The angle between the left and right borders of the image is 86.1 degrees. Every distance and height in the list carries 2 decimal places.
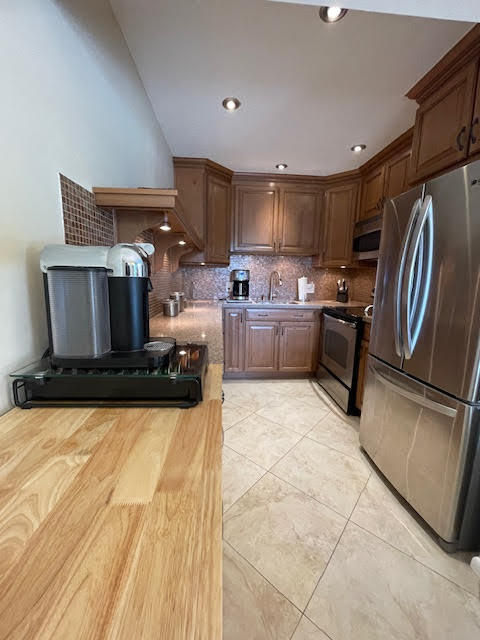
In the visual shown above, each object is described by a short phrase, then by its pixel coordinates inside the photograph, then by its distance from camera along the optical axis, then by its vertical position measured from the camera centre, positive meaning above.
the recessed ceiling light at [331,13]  1.12 +1.20
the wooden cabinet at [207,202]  2.64 +0.87
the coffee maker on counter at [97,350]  0.68 -0.20
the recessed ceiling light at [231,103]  1.75 +1.25
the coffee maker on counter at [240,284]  3.09 +0.02
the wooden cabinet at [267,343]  2.81 -0.63
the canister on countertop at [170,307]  1.91 -0.17
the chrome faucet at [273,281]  3.37 +0.07
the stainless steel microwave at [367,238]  2.44 +0.51
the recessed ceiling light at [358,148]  2.31 +1.27
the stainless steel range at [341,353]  2.12 -0.60
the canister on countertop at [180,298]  2.20 -0.12
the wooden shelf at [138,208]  1.02 +0.32
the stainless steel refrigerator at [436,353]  1.02 -0.28
